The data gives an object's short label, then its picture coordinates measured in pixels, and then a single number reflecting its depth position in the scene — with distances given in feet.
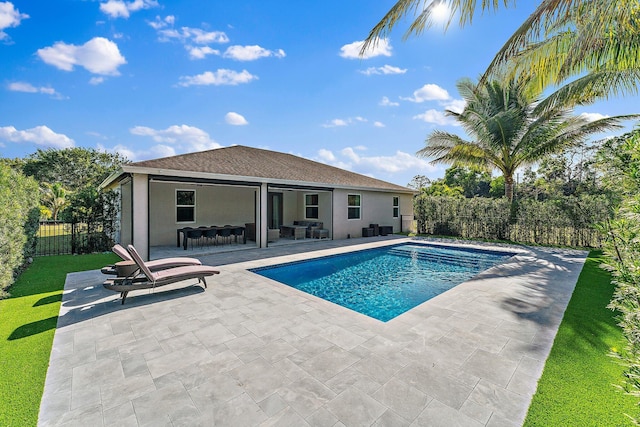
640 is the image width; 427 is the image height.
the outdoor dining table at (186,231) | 38.55
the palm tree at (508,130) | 43.88
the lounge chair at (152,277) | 18.13
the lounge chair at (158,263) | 20.39
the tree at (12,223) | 19.30
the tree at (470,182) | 156.69
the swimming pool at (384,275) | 22.13
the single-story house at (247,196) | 31.32
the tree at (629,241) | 7.02
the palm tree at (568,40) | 18.42
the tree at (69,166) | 110.01
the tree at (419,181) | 228.22
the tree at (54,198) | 83.34
